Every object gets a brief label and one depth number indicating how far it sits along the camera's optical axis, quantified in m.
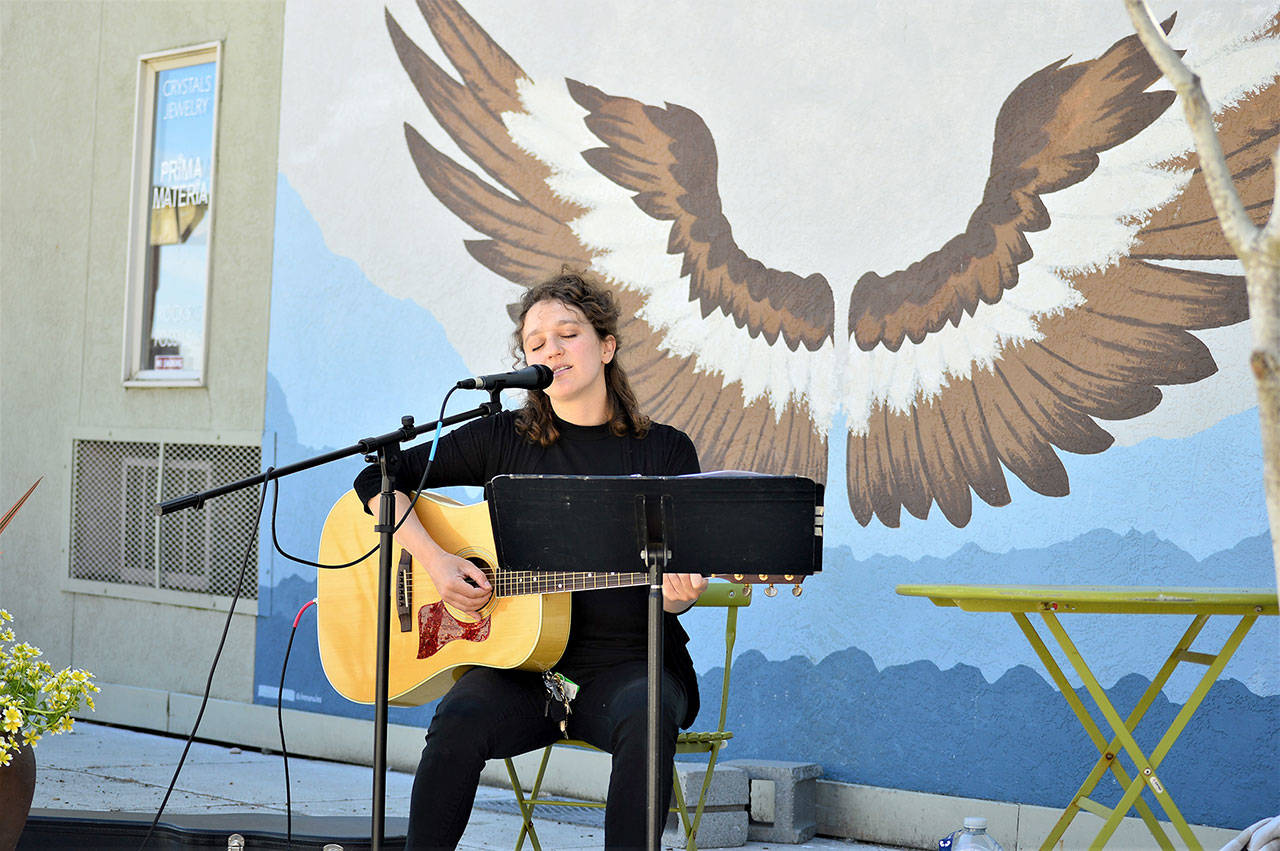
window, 6.16
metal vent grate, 5.92
